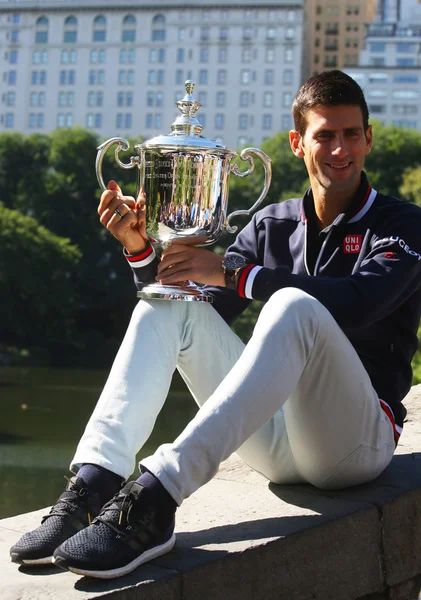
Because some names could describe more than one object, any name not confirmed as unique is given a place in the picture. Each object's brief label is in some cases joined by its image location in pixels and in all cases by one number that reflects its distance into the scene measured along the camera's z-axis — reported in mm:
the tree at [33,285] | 33041
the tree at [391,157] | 35702
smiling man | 2450
